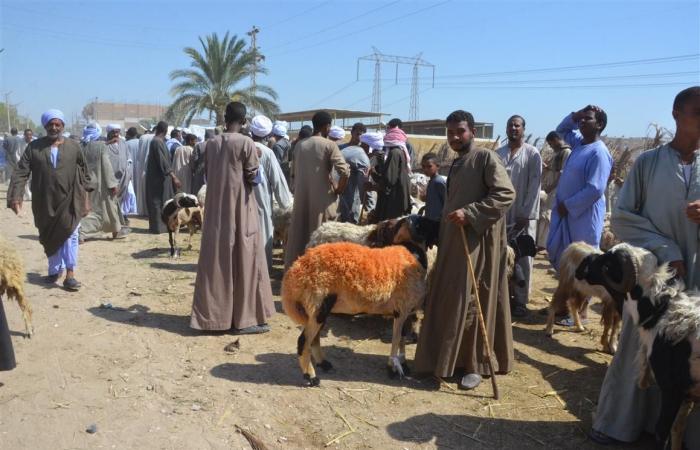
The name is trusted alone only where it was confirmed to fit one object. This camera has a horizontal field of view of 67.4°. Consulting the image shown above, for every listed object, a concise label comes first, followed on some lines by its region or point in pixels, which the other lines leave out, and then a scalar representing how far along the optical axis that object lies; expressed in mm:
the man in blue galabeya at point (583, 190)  5680
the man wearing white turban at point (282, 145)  11836
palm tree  26062
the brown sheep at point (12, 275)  4926
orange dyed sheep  4230
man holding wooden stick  4125
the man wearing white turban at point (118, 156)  11172
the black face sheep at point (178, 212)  9172
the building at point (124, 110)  85812
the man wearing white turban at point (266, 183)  6520
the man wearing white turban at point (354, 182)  8242
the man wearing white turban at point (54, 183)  6445
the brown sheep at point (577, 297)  5430
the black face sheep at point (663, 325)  2867
